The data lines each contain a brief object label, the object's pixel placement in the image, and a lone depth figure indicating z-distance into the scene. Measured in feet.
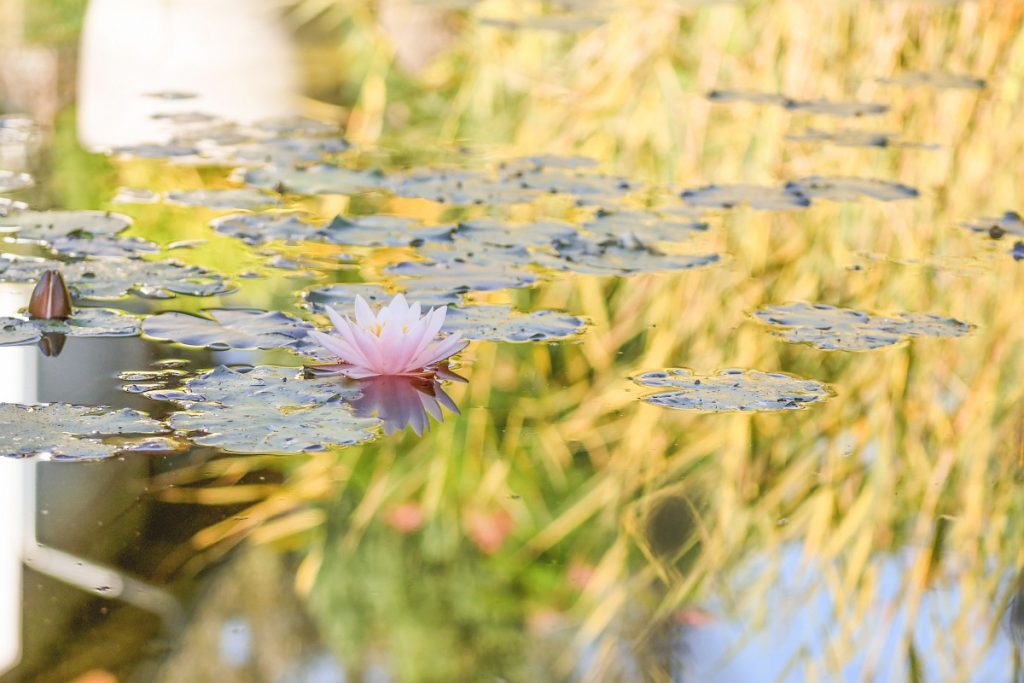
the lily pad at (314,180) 19.38
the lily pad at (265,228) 16.88
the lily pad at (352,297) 14.19
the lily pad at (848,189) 19.88
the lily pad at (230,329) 12.98
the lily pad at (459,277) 15.02
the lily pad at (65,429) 10.75
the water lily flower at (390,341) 12.05
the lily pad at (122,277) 14.62
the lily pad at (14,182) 19.12
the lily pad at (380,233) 16.70
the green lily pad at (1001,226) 18.53
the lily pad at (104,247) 15.79
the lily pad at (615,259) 16.14
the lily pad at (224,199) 18.24
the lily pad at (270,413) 11.03
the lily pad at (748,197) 19.21
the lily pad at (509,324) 13.65
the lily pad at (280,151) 20.97
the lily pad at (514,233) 16.85
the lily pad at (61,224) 16.56
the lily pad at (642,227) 17.43
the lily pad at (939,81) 26.30
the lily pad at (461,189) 18.92
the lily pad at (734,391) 12.39
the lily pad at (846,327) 13.98
